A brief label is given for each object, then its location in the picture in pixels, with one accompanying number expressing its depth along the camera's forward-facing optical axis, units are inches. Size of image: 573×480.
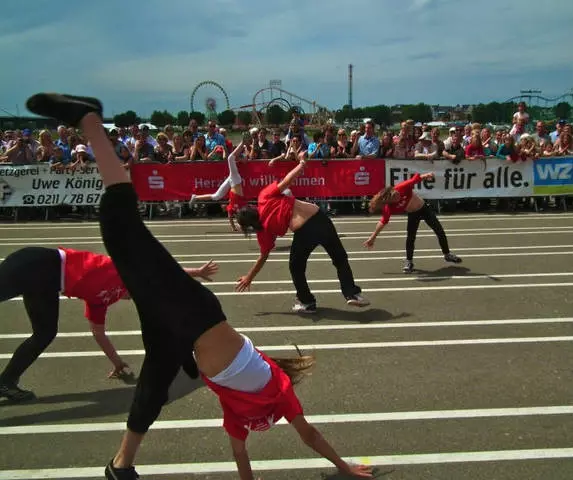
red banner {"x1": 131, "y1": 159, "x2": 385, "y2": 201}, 544.1
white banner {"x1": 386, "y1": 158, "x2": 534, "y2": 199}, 544.7
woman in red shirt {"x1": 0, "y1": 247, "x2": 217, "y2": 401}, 162.4
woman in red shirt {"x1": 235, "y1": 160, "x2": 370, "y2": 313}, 233.6
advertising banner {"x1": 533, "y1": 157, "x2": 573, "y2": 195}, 543.2
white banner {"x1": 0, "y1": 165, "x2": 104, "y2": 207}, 548.1
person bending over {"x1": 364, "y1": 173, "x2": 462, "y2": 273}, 303.3
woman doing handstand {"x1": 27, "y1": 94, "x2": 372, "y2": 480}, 93.8
